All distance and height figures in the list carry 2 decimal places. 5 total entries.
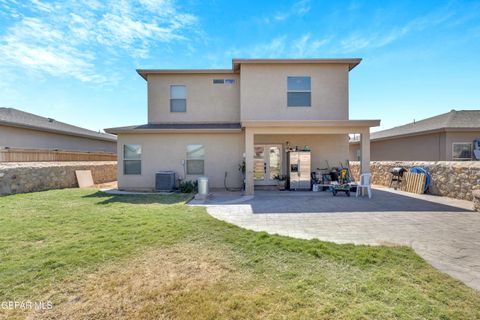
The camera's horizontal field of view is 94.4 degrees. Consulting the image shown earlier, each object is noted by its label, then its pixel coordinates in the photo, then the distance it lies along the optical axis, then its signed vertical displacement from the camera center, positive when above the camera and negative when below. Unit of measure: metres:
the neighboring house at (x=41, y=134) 12.77 +1.83
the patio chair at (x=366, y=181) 9.12 -0.85
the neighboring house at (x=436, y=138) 12.73 +1.42
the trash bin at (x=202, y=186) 8.95 -1.03
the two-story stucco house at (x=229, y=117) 10.98 +2.33
